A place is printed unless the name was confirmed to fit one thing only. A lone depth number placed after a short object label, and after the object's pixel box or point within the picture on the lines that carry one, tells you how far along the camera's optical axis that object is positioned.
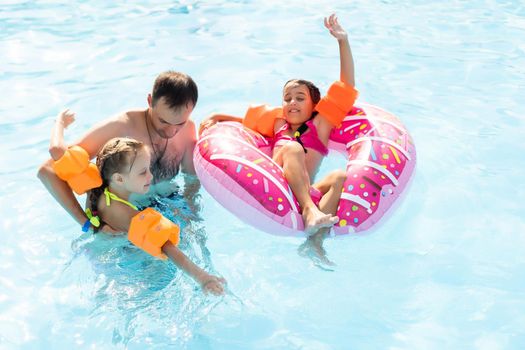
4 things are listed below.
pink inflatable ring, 3.95
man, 3.75
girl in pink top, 4.07
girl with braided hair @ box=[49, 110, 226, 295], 3.25
